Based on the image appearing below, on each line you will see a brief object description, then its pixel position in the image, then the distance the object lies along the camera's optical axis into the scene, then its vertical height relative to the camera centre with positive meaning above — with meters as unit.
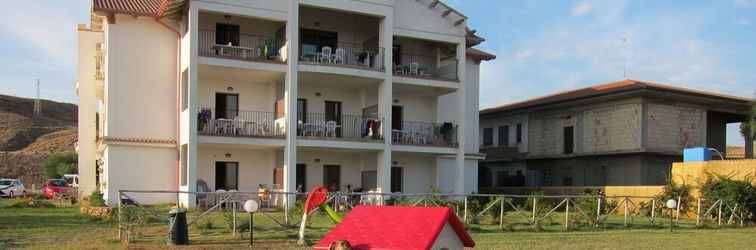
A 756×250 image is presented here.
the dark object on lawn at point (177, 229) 17.25 -2.37
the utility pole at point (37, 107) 102.12 +1.90
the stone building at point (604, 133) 38.19 -0.38
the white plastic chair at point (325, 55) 31.22 +2.76
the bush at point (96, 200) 28.73 -2.99
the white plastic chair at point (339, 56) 31.45 +2.74
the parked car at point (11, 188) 47.19 -4.15
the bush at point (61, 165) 68.00 -3.87
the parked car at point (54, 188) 45.12 -3.96
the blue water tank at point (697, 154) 31.67 -1.13
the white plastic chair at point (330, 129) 31.47 -0.21
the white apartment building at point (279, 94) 29.81 +1.23
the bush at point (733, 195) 27.52 -2.41
